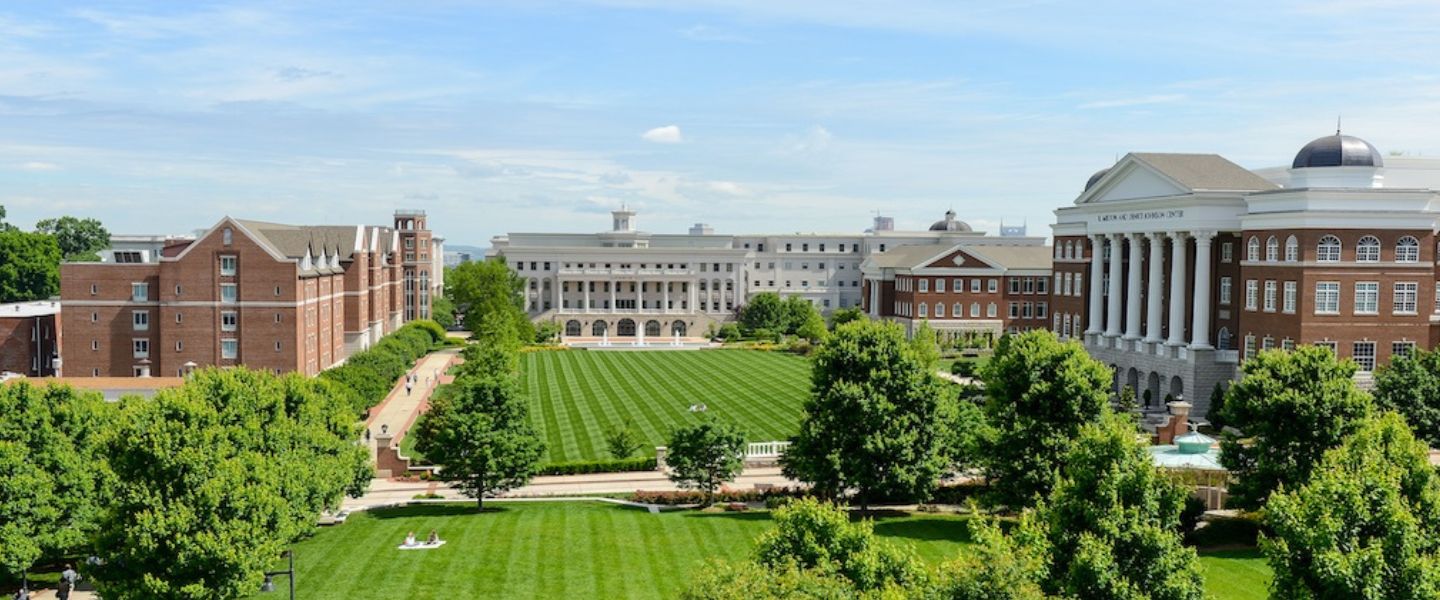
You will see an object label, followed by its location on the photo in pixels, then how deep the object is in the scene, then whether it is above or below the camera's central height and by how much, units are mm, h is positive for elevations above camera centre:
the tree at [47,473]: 35906 -7127
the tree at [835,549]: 22844 -5705
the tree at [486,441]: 46094 -7276
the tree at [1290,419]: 38875 -5057
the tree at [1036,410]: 39188 -5014
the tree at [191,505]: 31219 -6977
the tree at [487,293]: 118562 -3691
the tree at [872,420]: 41531 -5667
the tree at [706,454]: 46656 -7763
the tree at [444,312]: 144875 -6796
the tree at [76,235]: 164000 +2558
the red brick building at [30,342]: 82875 -6466
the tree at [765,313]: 136125 -6007
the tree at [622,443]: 55656 -8784
